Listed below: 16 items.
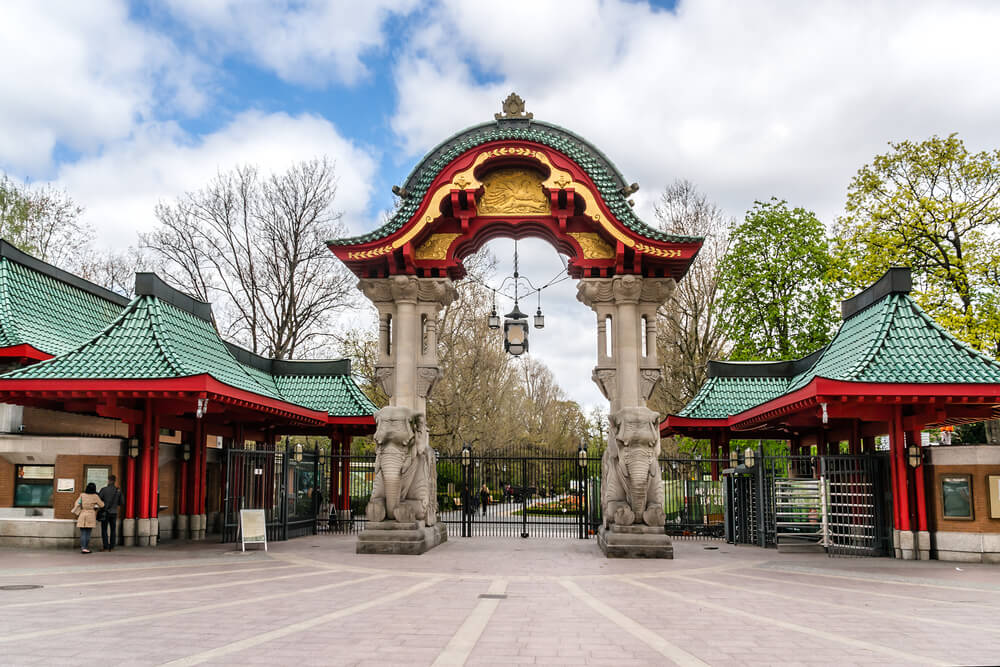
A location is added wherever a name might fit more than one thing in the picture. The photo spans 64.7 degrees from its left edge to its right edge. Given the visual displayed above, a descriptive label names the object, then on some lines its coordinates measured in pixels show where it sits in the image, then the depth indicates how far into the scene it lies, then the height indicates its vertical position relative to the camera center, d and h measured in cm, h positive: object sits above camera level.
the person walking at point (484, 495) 3080 -221
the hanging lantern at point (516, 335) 1742 +229
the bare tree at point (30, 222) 3341 +962
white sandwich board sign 1647 -180
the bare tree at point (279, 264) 3566 +804
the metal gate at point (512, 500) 2095 -236
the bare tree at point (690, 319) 3406 +524
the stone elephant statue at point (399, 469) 1625 -59
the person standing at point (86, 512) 1534 -134
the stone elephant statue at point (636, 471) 1555 -64
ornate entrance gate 1634 +388
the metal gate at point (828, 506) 1683 -152
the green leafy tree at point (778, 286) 3059 +589
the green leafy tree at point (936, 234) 2602 +705
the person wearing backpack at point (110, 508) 1575 -129
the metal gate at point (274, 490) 1870 -123
